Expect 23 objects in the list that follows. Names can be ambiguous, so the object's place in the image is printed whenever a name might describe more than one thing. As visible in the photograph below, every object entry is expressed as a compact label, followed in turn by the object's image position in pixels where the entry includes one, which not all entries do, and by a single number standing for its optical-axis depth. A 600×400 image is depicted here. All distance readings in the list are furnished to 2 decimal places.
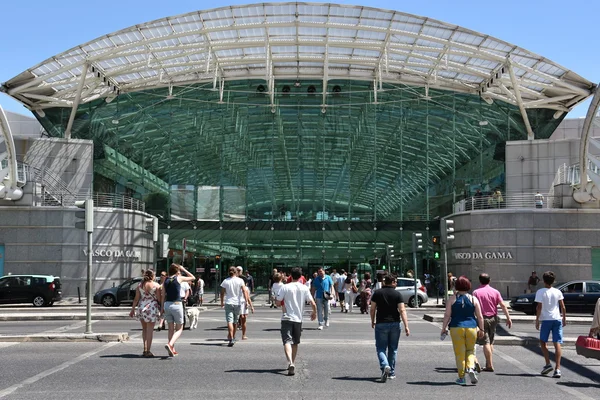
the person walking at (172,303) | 13.76
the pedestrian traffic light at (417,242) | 30.97
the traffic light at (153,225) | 32.69
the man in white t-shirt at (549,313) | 11.95
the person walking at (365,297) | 28.39
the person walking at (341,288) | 29.62
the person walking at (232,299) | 15.61
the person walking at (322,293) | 20.72
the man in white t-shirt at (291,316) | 11.84
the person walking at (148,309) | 13.57
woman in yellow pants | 10.73
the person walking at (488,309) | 12.02
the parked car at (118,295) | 31.61
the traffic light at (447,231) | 28.89
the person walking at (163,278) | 13.87
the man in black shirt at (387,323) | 10.94
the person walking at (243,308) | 16.19
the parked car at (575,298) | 26.61
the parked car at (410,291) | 32.66
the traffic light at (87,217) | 17.70
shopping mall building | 38.19
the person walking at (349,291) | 28.81
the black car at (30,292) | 32.00
